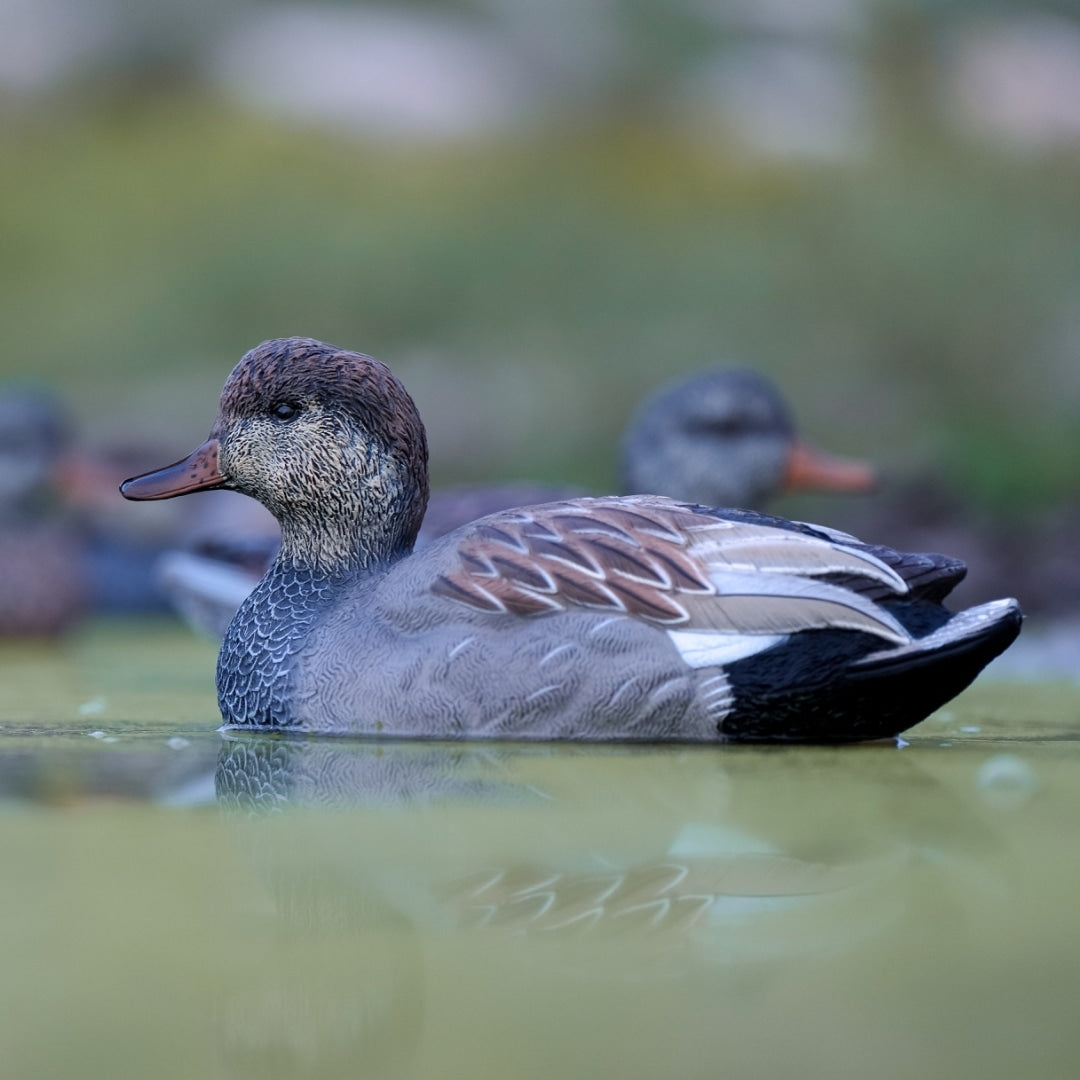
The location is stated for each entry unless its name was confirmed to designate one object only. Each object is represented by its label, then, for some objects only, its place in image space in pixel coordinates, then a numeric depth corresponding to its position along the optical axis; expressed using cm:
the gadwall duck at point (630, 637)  1002
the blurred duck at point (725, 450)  1778
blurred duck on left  2005
